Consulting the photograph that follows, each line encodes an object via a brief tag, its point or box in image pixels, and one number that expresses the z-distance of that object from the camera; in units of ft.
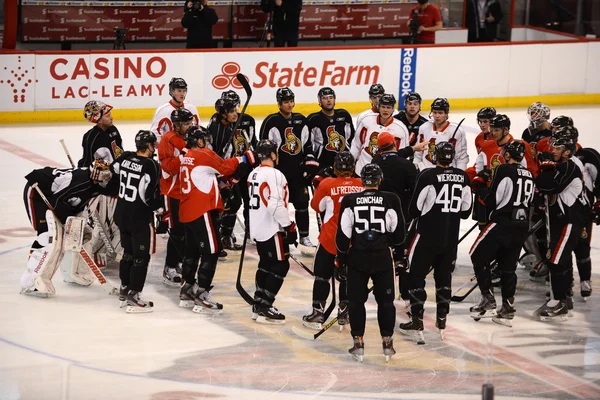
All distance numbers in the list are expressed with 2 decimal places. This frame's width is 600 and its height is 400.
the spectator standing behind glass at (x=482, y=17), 137.90
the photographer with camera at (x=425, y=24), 120.37
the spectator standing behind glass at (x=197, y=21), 109.50
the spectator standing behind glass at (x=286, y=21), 117.08
